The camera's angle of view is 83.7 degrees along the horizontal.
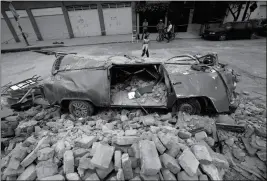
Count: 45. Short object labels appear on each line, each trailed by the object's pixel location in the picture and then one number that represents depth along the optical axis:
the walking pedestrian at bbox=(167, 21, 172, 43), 12.68
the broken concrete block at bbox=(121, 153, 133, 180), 2.40
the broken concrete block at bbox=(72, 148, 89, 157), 2.64
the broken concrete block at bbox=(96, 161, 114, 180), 2.40
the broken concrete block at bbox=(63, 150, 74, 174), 2.46
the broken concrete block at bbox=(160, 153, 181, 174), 2.43
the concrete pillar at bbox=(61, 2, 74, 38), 14.60
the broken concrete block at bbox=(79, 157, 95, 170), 2.44
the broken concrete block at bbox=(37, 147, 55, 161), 2.62
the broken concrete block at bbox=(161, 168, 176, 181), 2.36
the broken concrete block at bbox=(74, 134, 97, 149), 2.84
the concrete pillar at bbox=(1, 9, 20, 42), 14.85
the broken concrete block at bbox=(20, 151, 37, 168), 2.56
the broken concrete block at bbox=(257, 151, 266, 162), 3.16
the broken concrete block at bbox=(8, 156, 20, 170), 2.55
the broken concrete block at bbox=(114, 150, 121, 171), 2.44
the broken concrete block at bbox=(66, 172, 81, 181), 2.34
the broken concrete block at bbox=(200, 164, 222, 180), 2.46
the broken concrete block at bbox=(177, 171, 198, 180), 2.39
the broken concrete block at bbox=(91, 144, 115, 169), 2.33
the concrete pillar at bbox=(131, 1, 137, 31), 14.40
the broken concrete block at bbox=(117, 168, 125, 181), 2.34
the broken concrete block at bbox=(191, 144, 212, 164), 2.56
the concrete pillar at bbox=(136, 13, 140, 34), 15.21
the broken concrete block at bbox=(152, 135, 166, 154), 2.65
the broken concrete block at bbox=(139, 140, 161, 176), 2.29
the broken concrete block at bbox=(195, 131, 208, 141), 3.24
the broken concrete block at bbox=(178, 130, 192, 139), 3.16
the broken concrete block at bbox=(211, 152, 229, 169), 2.69
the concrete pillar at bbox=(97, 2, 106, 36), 14.53
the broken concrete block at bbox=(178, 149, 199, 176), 2.38
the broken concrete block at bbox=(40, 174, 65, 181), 2.29
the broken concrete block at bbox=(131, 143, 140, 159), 2.57
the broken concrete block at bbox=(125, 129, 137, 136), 3.16
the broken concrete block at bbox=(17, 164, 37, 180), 2.37
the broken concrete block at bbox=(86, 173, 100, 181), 2.34
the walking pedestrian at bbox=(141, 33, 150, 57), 8.31
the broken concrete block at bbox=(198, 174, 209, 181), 2.42
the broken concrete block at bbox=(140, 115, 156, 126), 3.73
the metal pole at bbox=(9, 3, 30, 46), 12.06
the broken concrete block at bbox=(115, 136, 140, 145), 2.72
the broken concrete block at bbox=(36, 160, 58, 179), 2.39
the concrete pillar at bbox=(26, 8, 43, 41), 14.71
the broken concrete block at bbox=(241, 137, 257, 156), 3.28
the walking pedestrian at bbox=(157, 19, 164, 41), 12.80
